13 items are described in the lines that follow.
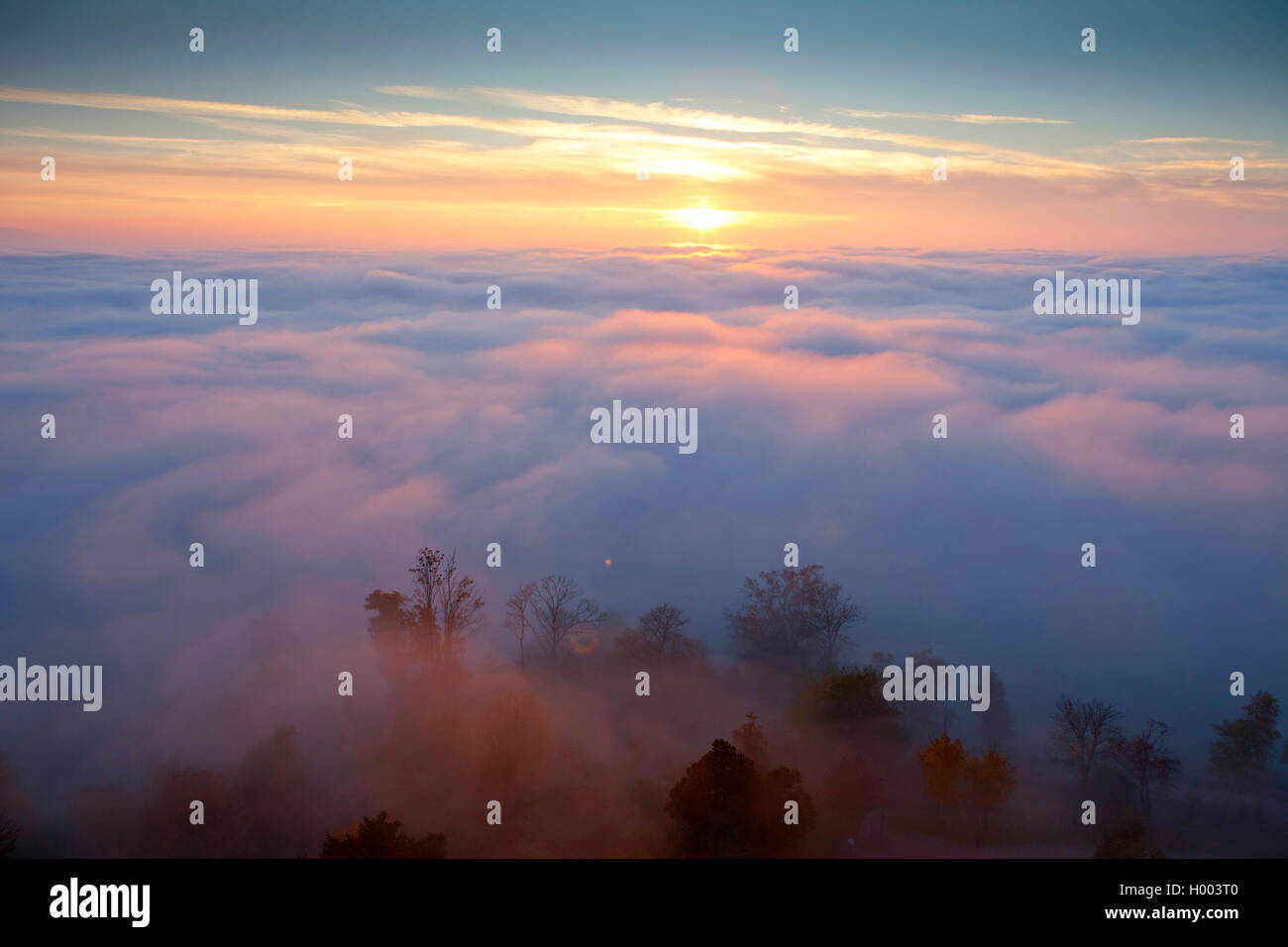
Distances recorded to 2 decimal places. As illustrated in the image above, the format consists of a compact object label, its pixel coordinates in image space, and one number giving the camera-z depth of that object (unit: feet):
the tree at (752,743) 105.62
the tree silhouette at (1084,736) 119.65
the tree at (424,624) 137.18
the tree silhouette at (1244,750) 124.88
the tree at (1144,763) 115.24
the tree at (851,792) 97.91
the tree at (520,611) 160.86
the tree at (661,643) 151.74
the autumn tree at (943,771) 103.55
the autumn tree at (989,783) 102.53
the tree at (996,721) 135.37
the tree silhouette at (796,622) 161.17
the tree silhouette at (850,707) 118.11
